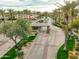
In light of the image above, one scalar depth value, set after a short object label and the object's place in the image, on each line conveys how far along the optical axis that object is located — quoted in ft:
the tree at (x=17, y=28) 42.83
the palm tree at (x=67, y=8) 51.12
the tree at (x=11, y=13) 180.18
